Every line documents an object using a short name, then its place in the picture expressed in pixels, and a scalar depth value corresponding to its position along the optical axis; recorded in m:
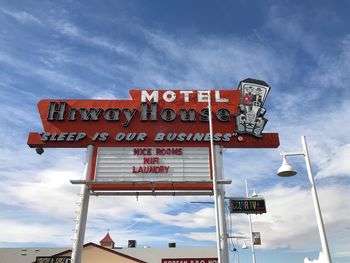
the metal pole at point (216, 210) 12.10
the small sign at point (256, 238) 23.58
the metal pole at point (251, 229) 22.81
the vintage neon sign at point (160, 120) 16.45
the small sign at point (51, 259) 17.55
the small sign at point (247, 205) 14.11
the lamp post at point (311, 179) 9.52
